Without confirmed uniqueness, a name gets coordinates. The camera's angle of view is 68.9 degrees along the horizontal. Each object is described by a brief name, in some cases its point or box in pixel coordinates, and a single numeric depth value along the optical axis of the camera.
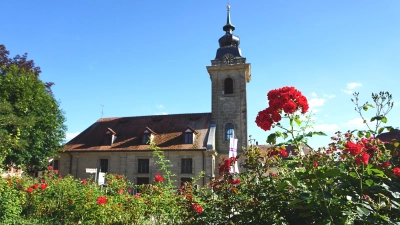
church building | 25.38
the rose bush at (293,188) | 3.01
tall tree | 20.53
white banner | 17.66
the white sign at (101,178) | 13.31
